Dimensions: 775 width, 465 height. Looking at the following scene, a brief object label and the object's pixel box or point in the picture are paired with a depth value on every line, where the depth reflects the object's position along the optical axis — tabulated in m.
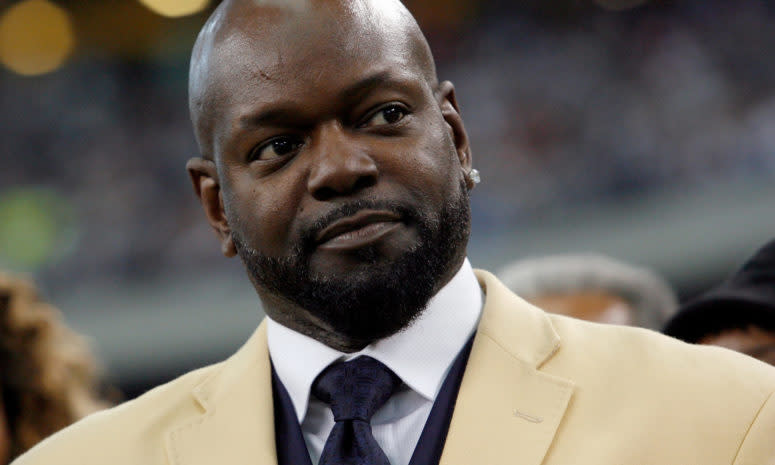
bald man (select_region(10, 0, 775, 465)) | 3.57
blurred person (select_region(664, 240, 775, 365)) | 5.09
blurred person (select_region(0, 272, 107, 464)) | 6.50
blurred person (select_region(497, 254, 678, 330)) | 7.53
